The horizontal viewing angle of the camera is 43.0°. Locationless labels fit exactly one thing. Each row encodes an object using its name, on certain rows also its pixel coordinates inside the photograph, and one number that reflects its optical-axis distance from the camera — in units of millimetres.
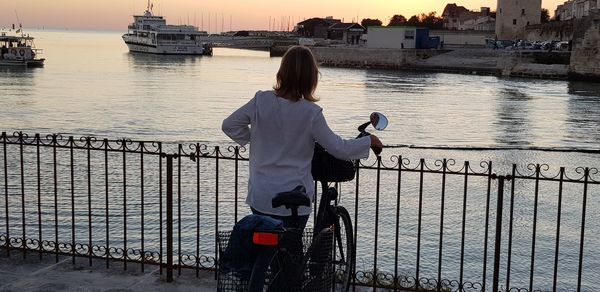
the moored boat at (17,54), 68375
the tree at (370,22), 168025
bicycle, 3711
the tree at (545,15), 133812
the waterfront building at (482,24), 140625
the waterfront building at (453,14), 170250
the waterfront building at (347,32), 137250
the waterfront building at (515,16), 106938
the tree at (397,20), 156125
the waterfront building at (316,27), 174000
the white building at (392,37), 89188
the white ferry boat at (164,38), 111125
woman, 4098
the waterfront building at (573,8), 116425
